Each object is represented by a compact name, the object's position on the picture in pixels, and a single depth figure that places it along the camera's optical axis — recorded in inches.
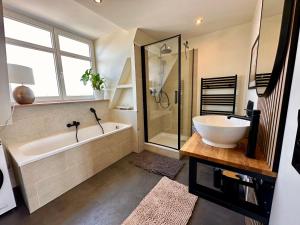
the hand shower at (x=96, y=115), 116.0
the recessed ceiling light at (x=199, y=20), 84.9
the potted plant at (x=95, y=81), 110.2
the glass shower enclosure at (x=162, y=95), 108.0
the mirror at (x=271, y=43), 24.3
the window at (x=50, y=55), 82.7
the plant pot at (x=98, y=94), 119.3
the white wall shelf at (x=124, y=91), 116.4
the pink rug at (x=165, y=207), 53.3
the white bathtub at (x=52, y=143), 61.5
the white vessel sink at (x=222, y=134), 33.2
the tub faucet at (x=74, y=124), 101.3
